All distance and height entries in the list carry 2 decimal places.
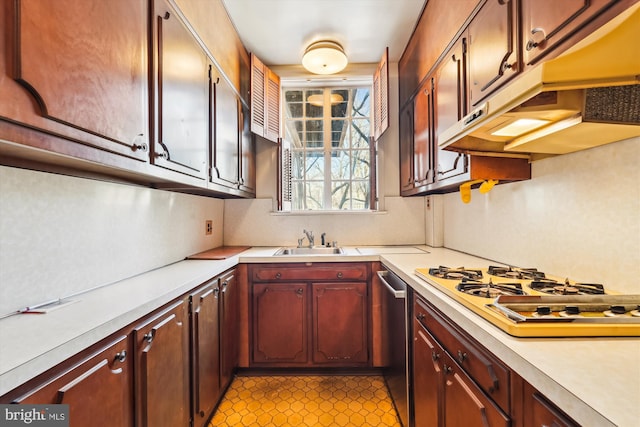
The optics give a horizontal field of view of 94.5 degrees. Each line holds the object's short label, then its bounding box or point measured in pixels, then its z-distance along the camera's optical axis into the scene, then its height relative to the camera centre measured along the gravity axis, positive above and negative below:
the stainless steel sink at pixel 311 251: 2.68 -0.34
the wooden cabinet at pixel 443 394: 0.86 -0.64
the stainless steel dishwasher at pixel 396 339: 1.63 -0.79
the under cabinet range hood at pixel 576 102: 0.72 +0.33
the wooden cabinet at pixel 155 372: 0.76 -0.55
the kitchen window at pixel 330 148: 3.06 +0.69
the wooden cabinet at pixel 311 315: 2.24 -0.77
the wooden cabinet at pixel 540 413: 0.58 -0.42
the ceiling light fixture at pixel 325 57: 2.47 +1.33
